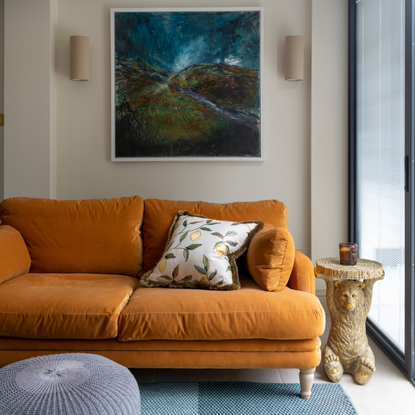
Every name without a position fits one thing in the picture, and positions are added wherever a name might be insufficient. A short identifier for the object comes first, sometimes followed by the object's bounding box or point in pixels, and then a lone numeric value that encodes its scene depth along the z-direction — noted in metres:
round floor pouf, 1.19
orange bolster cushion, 2.01
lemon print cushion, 2.09
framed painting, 3.13
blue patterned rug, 1.80
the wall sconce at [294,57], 3.03
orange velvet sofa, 1.81
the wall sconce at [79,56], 3.05
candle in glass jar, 2.18
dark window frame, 2.07
